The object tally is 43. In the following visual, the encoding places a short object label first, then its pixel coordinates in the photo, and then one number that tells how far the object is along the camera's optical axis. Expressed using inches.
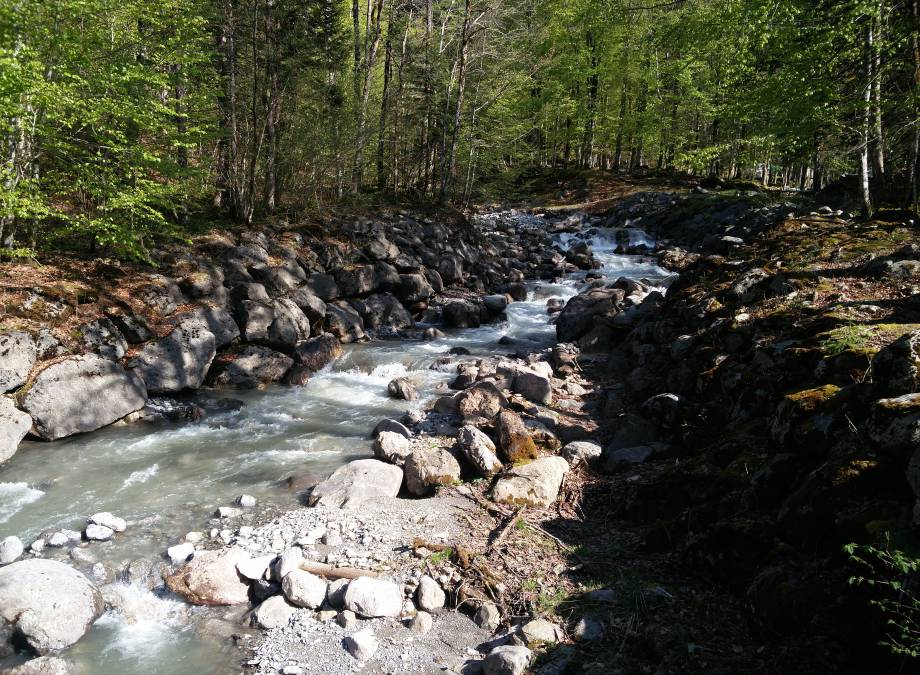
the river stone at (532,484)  266.8
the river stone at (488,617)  189.7
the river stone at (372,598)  192.9
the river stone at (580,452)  308.0
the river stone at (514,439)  310.3
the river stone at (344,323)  561.3
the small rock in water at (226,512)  259.9
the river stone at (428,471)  285.9
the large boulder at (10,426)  300.5
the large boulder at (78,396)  325.4
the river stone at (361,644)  175.8
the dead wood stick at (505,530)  229.7
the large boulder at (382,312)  613.0
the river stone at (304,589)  197.8
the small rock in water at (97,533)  238.8
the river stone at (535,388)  402.6
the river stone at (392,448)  308.0
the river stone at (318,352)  488.1
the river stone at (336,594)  197.8
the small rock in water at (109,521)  245.8
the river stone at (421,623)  187.9
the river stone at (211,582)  203.0
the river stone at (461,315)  641.4
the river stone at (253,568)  208.8
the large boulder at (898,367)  173.0
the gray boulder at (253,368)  441.1
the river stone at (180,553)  223.3
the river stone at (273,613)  191.0
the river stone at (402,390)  432.1
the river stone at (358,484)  270.4
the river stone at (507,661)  162.7
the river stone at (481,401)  375.2
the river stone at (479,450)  295.7
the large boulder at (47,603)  180.5
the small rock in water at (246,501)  269.9
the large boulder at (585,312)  565.0
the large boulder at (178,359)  391.9
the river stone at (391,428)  349.3
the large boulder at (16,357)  321.7
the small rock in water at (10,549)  220.6
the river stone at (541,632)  176.7
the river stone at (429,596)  197.2
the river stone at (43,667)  169.9
